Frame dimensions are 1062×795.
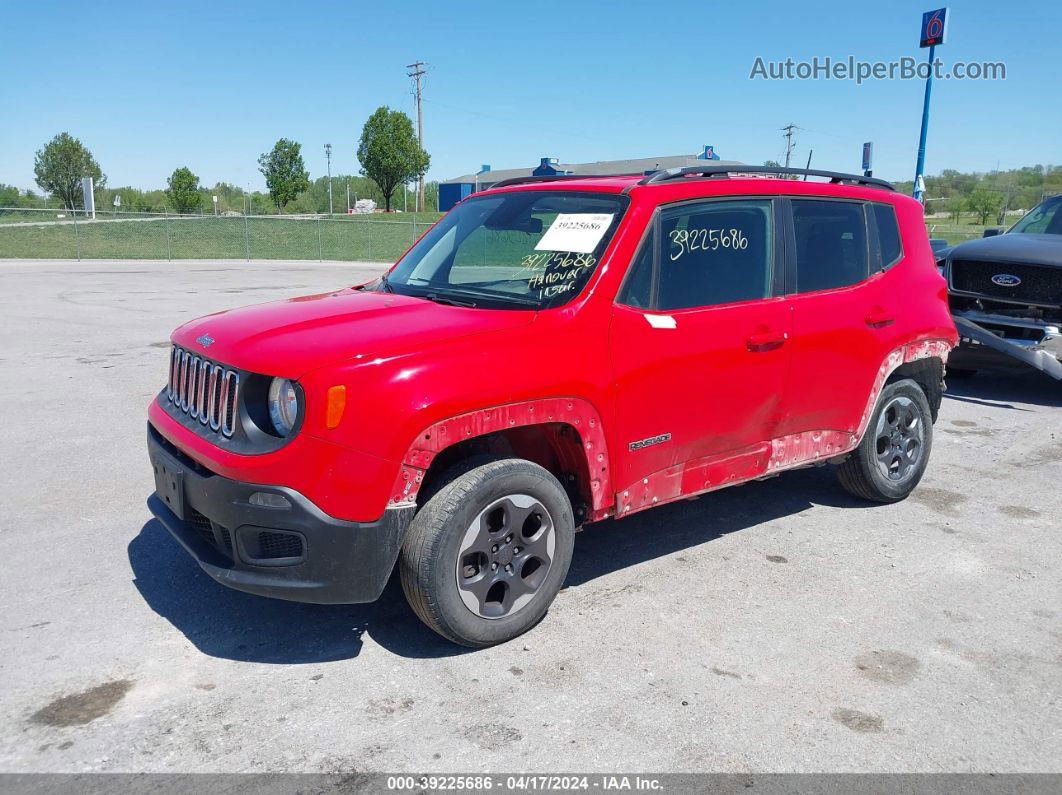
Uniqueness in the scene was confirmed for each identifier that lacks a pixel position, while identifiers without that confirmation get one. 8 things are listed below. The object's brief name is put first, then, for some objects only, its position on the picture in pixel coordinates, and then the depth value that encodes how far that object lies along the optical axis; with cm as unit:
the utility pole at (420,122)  6625
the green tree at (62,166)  7000
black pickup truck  826
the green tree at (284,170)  7738
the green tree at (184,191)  7256
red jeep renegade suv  318
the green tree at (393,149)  6862
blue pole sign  1895
